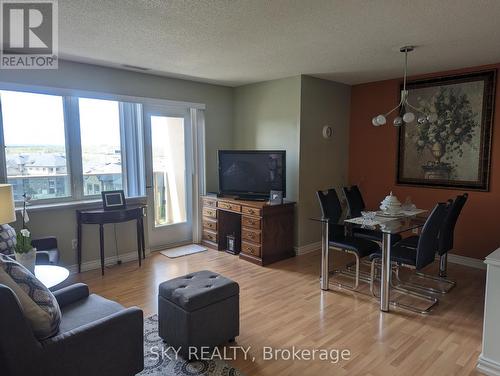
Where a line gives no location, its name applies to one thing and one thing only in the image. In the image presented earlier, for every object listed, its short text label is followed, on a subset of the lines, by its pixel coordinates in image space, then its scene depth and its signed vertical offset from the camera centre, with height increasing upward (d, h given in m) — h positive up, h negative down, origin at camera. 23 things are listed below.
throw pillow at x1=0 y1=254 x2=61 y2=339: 1.57 -0.64
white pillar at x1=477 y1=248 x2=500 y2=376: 2.19 -1.04
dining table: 3.07 -0.66
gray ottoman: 2.30 -1.05
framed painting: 4.06 +0.27
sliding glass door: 4.82 -0.23
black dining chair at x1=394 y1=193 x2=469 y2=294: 3.40 -0.80
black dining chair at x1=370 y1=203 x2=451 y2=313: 2.99 -0.87
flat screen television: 4.55 -0.20
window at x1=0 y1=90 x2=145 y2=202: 3.70 +0.15
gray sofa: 1.47 -0.89
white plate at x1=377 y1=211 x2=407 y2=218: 3.65 -0.61
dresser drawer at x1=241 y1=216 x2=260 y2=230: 4.38 -0.82
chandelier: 3.27 +0.38
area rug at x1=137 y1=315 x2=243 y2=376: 2.22 -1.36
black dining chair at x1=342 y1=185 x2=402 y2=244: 3.99 -0.65
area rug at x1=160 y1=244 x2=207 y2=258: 4.78 -1.30
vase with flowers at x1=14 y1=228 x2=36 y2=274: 2.39 -0.63
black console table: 3.93 -0.67
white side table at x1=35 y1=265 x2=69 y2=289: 2.32 -0.82
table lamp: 2.24 -0.30
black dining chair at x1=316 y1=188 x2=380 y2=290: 3.46 -0.85
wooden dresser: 4.37 -0.93
